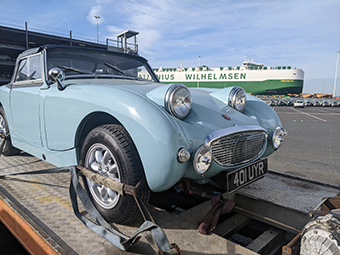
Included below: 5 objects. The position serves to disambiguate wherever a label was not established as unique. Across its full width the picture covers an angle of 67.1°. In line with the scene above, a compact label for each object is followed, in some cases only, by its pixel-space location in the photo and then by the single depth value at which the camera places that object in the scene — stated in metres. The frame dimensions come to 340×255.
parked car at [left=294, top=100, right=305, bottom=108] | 26.14
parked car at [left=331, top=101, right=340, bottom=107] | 29.34
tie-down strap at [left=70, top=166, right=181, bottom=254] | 1.36
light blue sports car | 1.62
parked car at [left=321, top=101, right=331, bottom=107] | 29.58
